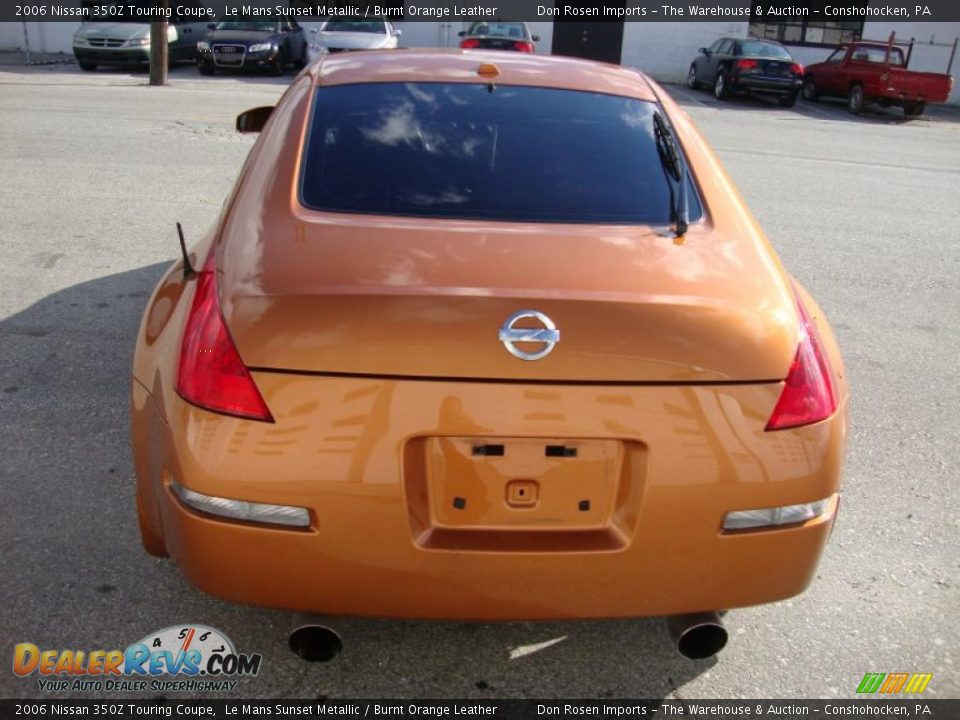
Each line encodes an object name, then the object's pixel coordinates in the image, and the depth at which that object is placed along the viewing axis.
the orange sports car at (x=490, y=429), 2.15
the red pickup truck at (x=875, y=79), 19.88
